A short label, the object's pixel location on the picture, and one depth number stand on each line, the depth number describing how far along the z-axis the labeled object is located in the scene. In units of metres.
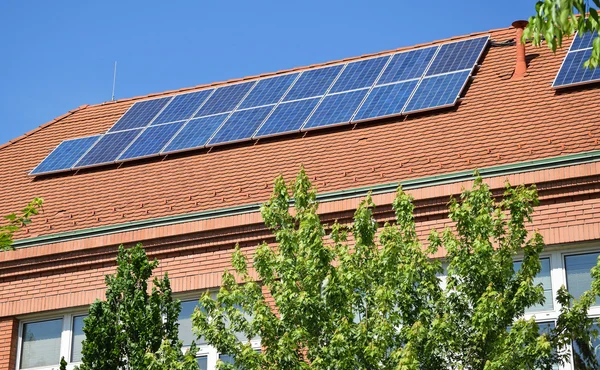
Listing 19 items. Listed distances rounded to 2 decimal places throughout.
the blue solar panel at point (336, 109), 21.12
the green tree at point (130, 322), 15.12
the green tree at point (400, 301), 13.11
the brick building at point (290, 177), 17.67
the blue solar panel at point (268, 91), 23.00
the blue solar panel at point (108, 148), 22.55
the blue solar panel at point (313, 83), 22.64
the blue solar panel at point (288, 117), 21.42
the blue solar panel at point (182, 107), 23.62
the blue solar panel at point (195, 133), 21.95
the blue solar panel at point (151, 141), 22.27
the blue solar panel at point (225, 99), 23.33
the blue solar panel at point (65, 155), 22.81
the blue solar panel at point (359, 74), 22.31
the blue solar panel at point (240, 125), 21.73
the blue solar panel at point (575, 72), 19.69
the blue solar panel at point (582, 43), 20.94
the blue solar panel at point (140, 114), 23.98
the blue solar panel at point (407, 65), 22.00
